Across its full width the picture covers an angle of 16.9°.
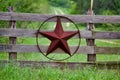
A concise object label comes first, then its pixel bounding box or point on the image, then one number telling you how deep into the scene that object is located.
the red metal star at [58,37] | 10.78
